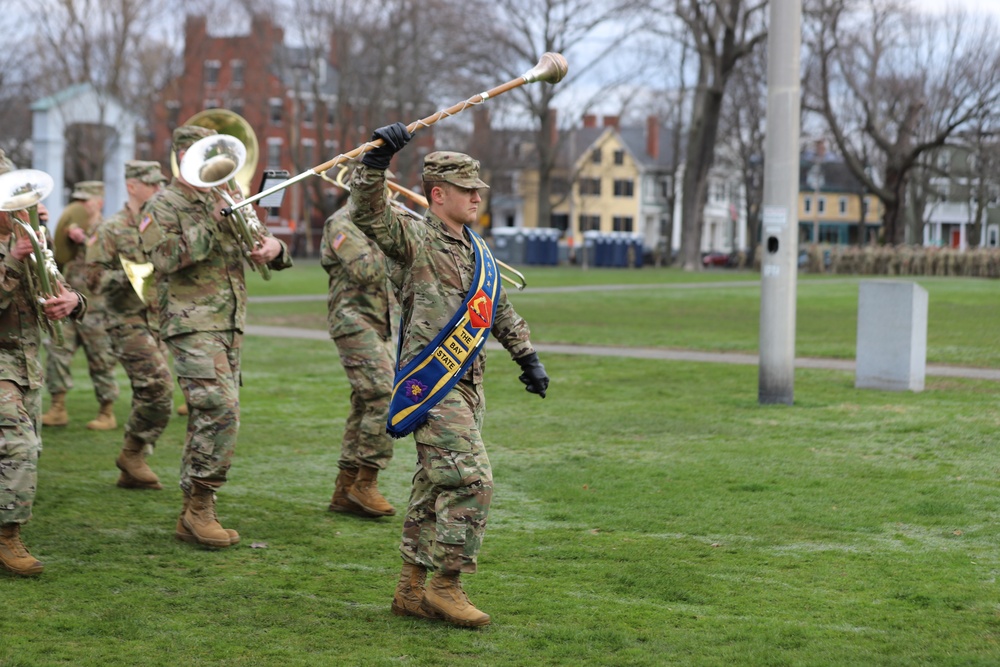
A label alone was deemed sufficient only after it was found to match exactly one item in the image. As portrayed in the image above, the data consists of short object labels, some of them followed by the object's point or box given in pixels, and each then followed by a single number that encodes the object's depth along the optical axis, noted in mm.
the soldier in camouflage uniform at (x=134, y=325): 8562
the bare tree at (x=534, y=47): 55531
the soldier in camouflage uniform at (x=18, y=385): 6219
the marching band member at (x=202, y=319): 6910
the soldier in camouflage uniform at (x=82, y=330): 11195
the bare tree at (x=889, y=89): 48688
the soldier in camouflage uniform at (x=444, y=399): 5445
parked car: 77750
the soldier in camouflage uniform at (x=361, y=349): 7648
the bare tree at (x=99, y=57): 51719
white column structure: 43031
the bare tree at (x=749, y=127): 57609
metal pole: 12102
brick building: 59562
